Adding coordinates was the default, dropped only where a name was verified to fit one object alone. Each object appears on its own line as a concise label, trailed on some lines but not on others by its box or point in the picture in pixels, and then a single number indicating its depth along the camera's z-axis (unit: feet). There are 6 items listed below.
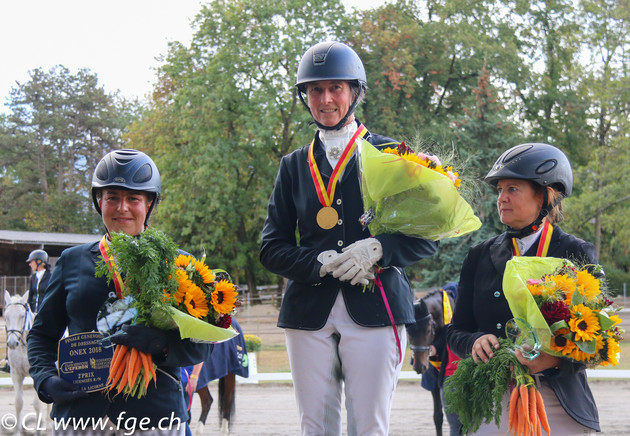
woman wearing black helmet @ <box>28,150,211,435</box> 10.69
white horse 32.14
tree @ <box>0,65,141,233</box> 162.09
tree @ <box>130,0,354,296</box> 89.56
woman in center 11.16
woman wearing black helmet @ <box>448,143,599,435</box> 11.70
